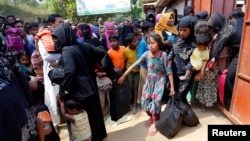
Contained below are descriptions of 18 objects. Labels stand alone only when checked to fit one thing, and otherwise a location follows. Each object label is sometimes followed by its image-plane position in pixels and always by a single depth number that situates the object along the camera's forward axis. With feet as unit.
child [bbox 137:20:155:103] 12.26
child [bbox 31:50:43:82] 10.98
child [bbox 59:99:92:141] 8.70
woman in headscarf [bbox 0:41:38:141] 3.62
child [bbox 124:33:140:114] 12.76
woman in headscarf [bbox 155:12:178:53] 12.50
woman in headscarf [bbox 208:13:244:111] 10.43
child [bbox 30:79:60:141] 6.16
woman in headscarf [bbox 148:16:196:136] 10.29
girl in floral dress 10.24
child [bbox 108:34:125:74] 12.47
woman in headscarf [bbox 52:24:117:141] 8.11
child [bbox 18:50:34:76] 11.80
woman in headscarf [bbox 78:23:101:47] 12.90
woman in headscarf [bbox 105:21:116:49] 15.38
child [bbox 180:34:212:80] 10.19
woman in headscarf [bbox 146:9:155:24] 15.96
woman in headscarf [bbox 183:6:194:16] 16.32
